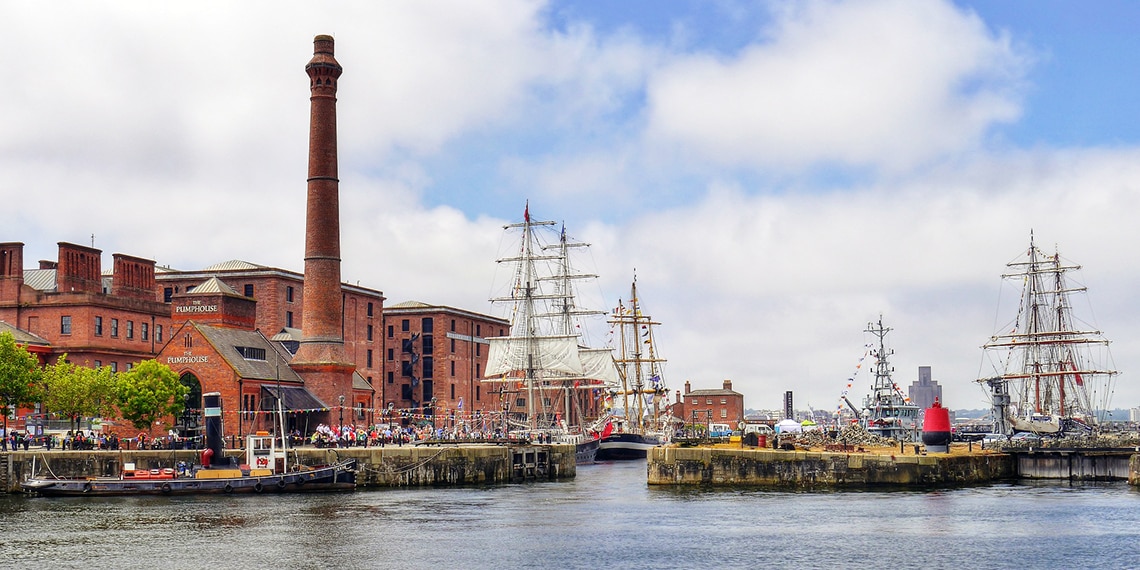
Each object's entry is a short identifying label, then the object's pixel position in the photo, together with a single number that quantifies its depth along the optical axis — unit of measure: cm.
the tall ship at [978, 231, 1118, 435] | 12444
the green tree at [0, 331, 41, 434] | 8494
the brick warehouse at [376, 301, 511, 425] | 15425
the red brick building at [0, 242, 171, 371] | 10031
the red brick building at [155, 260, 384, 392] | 12850
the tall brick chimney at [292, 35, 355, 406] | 9838
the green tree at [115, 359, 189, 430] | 8800
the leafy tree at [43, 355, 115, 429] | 8631
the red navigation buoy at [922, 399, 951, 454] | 7706
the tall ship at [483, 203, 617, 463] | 13600
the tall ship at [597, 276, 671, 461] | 15238
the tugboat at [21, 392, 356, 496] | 7238
